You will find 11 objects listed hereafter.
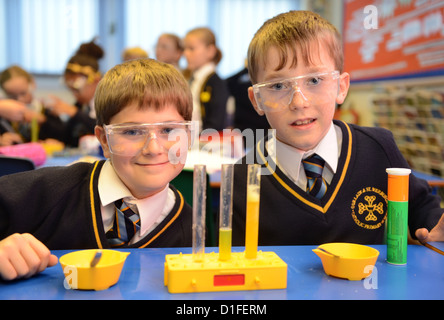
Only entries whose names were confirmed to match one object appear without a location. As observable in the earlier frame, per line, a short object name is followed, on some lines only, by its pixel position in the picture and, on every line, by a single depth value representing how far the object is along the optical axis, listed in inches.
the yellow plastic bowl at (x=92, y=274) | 25.9
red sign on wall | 132.2
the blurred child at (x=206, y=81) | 130.7
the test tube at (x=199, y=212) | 27.2
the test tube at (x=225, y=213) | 27.5
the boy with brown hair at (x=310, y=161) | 45.1
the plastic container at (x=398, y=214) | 31.9
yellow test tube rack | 26.1
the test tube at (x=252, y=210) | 27.7
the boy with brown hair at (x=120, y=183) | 40.3
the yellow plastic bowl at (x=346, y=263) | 28.2
